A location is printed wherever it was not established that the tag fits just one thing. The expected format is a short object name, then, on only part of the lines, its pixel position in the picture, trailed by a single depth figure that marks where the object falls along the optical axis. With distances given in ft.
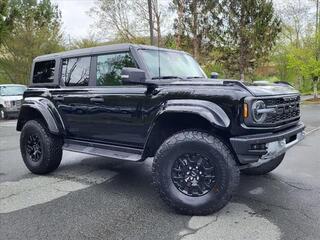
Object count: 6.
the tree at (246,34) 51.13
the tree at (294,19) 68.13
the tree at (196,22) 54.32
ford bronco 9.25
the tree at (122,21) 66.13
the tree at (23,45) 58.06
